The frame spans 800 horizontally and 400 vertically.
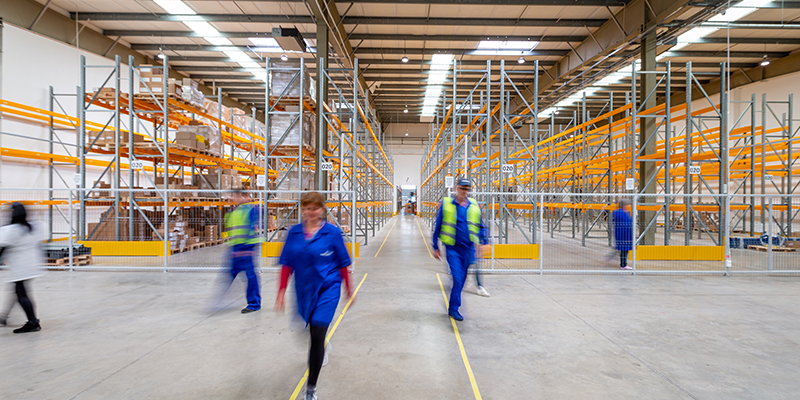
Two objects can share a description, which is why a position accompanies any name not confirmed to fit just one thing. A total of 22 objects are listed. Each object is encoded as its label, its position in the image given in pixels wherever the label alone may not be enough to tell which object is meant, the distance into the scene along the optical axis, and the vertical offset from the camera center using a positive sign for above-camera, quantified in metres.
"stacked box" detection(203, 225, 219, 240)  12.30 -1.16
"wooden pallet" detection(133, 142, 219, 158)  10.52 +1.57
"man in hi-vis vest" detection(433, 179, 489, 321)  4.90 -0.50
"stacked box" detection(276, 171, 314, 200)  11.89 +0.60
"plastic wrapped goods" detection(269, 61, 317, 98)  10.56 +3.48
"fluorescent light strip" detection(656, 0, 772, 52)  11.23 +6.57
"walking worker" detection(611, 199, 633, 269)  8.34 -0.64
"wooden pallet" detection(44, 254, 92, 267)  8.22 -1.46
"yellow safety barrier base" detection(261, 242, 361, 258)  9.15 -1.29
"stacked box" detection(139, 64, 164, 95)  10.37 +3.34
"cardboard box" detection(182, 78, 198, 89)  11.01 +3.57
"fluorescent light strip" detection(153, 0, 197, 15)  12.69 +6.92
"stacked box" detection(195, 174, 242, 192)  13.09 +0.62
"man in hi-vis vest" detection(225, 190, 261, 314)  4.98 -0.50
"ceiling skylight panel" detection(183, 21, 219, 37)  14.36 +7.00
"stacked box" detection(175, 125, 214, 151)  10.68 +1.92
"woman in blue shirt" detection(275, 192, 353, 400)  2.78 -0.54
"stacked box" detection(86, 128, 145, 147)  10.69 +1.78
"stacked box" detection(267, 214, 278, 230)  15.24 -0.97
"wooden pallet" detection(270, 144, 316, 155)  10.89 +1.55
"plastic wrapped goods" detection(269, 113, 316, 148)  10.60 +2.03
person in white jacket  4.26 -0.67
